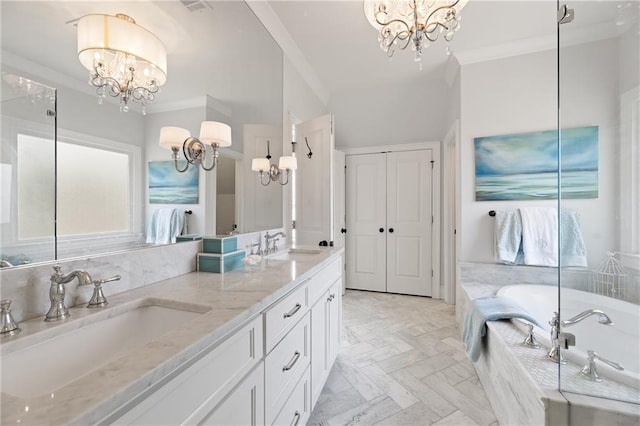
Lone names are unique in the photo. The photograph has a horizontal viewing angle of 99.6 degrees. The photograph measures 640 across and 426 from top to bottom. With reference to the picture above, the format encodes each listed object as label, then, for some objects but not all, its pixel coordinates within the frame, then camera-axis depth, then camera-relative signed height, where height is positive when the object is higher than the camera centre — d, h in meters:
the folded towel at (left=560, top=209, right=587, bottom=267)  1.36 -0.14
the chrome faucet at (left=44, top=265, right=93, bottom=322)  0.75 -0.23
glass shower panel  1.31 +0.20
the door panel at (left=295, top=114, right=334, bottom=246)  2.60 +0.31
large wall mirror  0.77 +0.29
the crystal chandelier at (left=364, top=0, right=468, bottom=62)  1.41 +1.07
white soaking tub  1.11 -0.57
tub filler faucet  1.24 -0.56
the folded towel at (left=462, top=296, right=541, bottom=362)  1.76 -0.68
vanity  0.48 -0.36
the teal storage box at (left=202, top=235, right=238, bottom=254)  1.40 -0.17
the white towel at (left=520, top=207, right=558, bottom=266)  2.49 -0.19
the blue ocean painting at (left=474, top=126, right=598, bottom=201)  2.52 +0.46
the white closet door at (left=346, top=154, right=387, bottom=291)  3.97 -0.13
